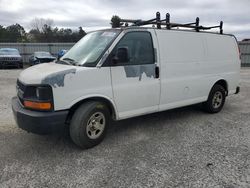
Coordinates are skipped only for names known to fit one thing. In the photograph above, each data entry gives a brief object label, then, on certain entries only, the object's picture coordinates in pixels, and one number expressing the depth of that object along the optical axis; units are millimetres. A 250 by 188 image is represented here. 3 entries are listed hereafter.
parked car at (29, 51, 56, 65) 17867
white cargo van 3502
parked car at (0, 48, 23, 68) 17453
